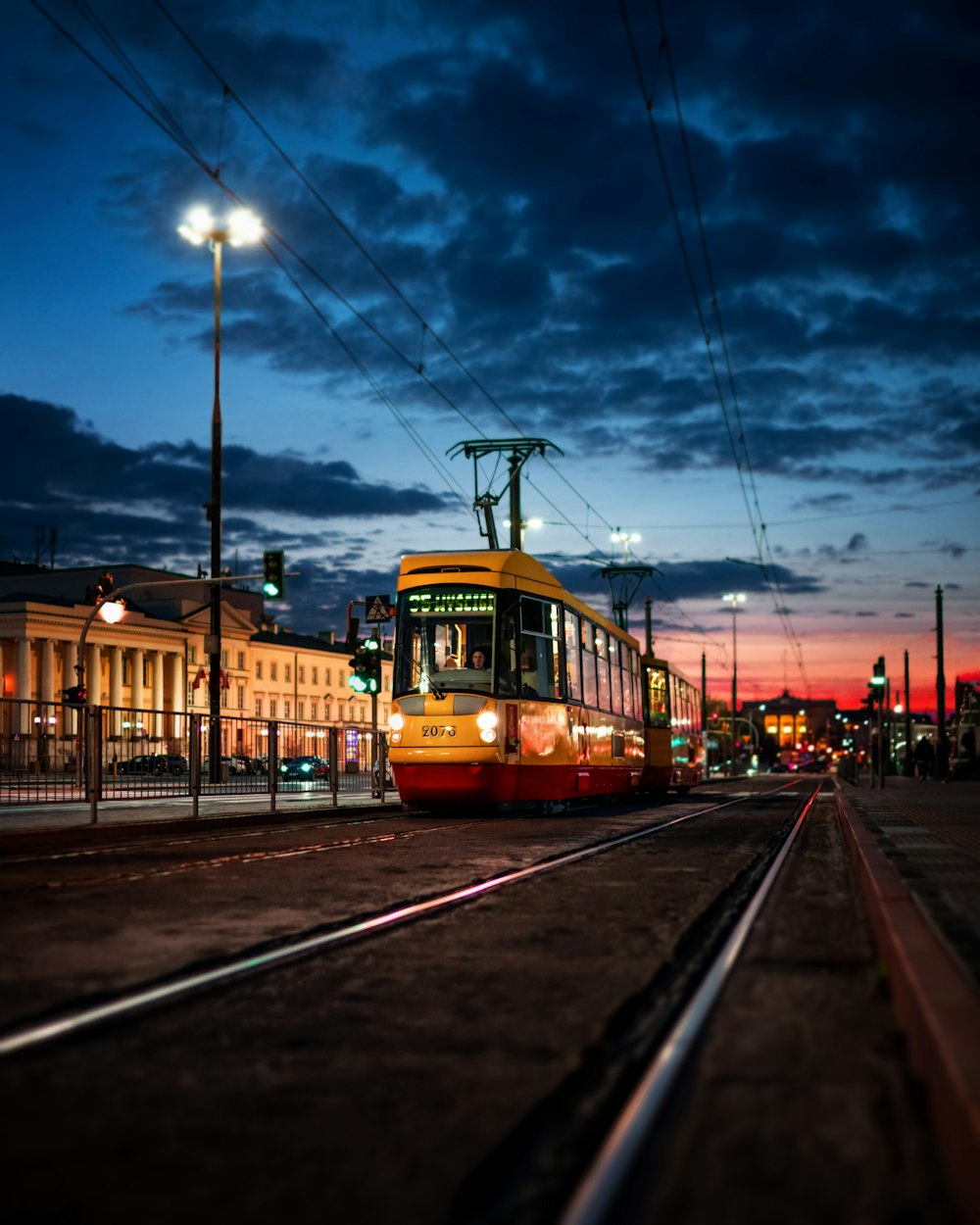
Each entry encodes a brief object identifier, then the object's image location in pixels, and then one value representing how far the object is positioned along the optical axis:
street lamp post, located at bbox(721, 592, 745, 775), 86.88
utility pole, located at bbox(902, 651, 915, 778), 69.75
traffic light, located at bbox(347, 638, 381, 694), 27.08
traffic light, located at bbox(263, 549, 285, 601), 30.70
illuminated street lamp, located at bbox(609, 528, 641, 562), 51.44
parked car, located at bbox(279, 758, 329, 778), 23.03
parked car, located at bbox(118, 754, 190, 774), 18.02
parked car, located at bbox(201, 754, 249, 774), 20.80
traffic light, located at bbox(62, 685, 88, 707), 30.97
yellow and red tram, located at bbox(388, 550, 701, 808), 20.17
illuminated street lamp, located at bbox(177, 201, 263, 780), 33.81
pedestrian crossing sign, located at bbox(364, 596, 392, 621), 26.59
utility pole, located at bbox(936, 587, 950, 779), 54.72
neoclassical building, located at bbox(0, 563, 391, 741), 89.25
